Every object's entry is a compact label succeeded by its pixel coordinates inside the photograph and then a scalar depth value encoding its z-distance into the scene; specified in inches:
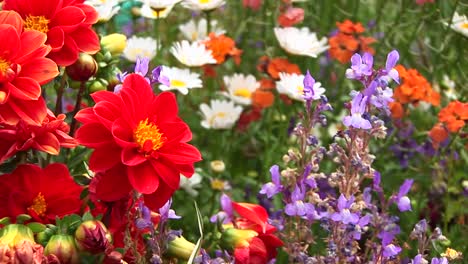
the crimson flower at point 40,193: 40.2
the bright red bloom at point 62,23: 40.4
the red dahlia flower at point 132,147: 38.2
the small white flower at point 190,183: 53.6
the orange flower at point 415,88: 54.5
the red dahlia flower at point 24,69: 38.5
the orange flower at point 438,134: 54.1
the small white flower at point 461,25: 57.3
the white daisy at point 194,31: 62.0
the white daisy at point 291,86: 54.6
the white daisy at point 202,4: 57.8
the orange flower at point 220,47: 57.1
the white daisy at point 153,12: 56.6
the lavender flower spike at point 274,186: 41.9
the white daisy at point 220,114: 55.9
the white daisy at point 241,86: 58.7
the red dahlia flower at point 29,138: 39.5
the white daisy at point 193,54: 56.3
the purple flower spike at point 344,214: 40.4
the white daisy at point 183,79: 53.9
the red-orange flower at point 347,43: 58.0
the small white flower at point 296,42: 57.4
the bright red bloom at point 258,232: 41.3
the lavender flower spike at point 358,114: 39.8
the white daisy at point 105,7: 49.7
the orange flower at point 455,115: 51.3
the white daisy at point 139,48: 56.2
